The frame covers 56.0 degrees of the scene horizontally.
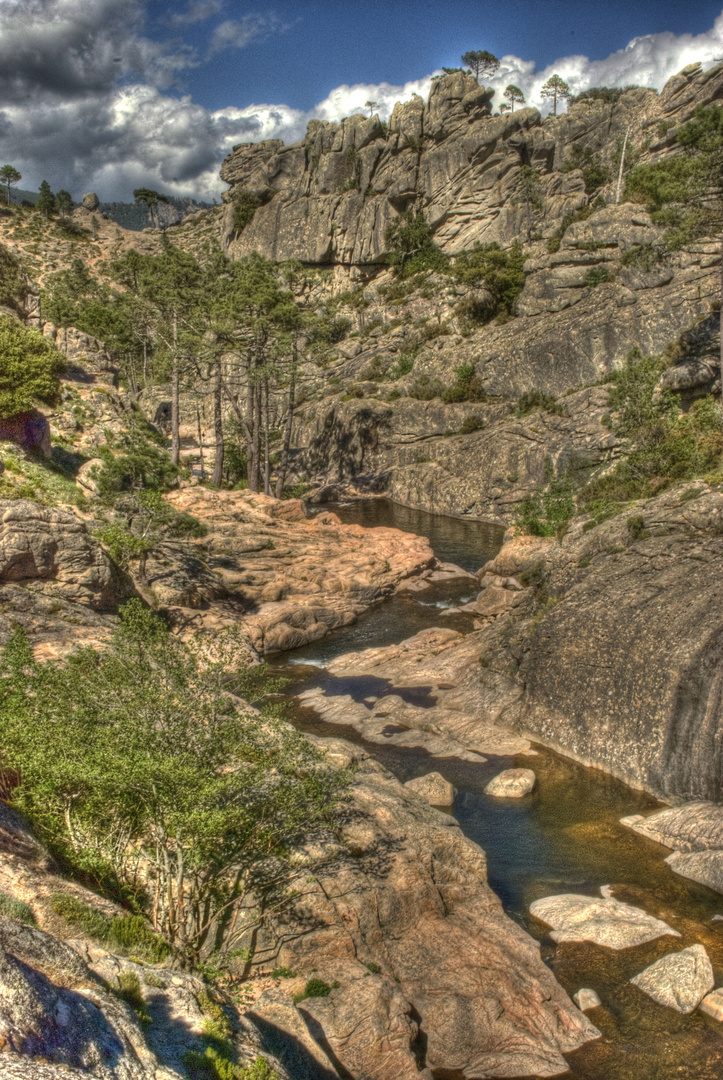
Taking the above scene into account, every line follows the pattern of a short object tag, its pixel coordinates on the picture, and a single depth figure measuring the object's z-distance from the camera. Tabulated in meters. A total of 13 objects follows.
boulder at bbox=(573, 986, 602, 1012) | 13.67
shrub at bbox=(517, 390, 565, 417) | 61.83
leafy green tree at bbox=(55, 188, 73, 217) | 134.25
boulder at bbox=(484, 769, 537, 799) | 21.16
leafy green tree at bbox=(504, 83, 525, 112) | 114.12
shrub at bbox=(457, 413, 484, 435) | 65.19
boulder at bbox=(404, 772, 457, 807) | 20.73
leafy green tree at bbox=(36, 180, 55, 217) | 131.75
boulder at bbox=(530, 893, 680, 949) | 15.16
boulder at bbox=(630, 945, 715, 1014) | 13.44
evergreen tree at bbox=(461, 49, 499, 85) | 110.38
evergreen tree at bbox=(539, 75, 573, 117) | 119.69
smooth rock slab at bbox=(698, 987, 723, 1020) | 13.13
